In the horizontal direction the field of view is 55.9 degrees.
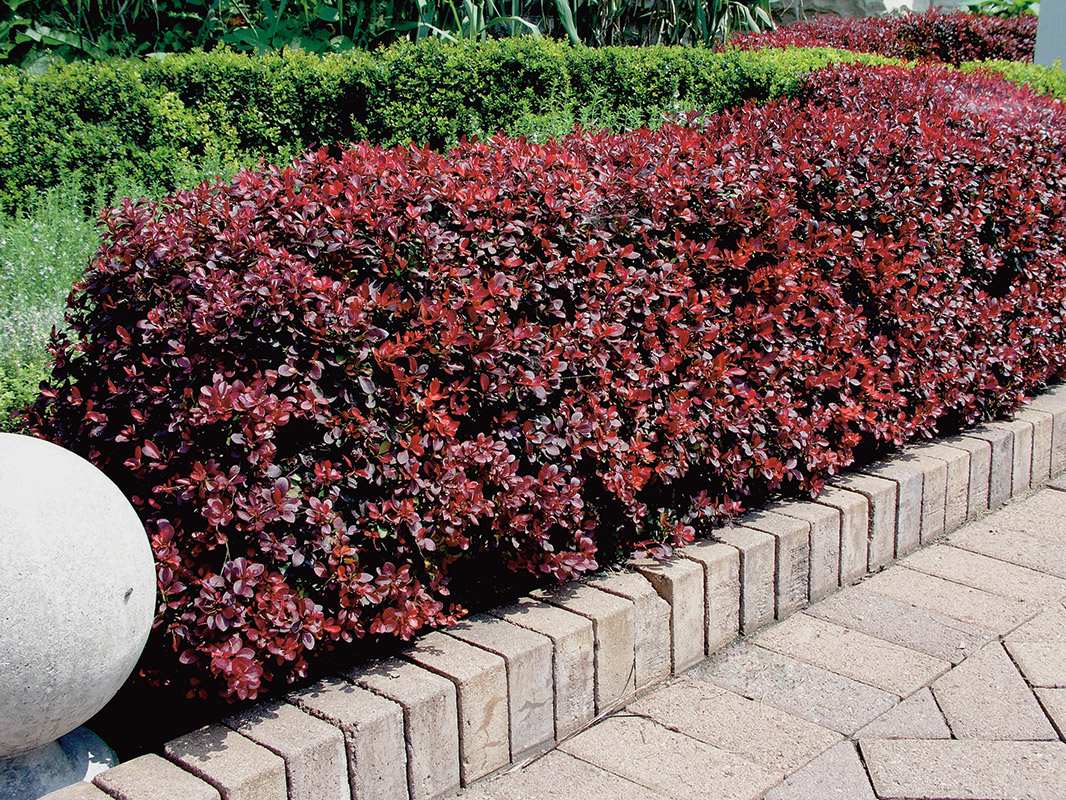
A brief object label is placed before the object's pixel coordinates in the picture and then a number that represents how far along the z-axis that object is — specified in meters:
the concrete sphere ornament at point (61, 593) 1.88
